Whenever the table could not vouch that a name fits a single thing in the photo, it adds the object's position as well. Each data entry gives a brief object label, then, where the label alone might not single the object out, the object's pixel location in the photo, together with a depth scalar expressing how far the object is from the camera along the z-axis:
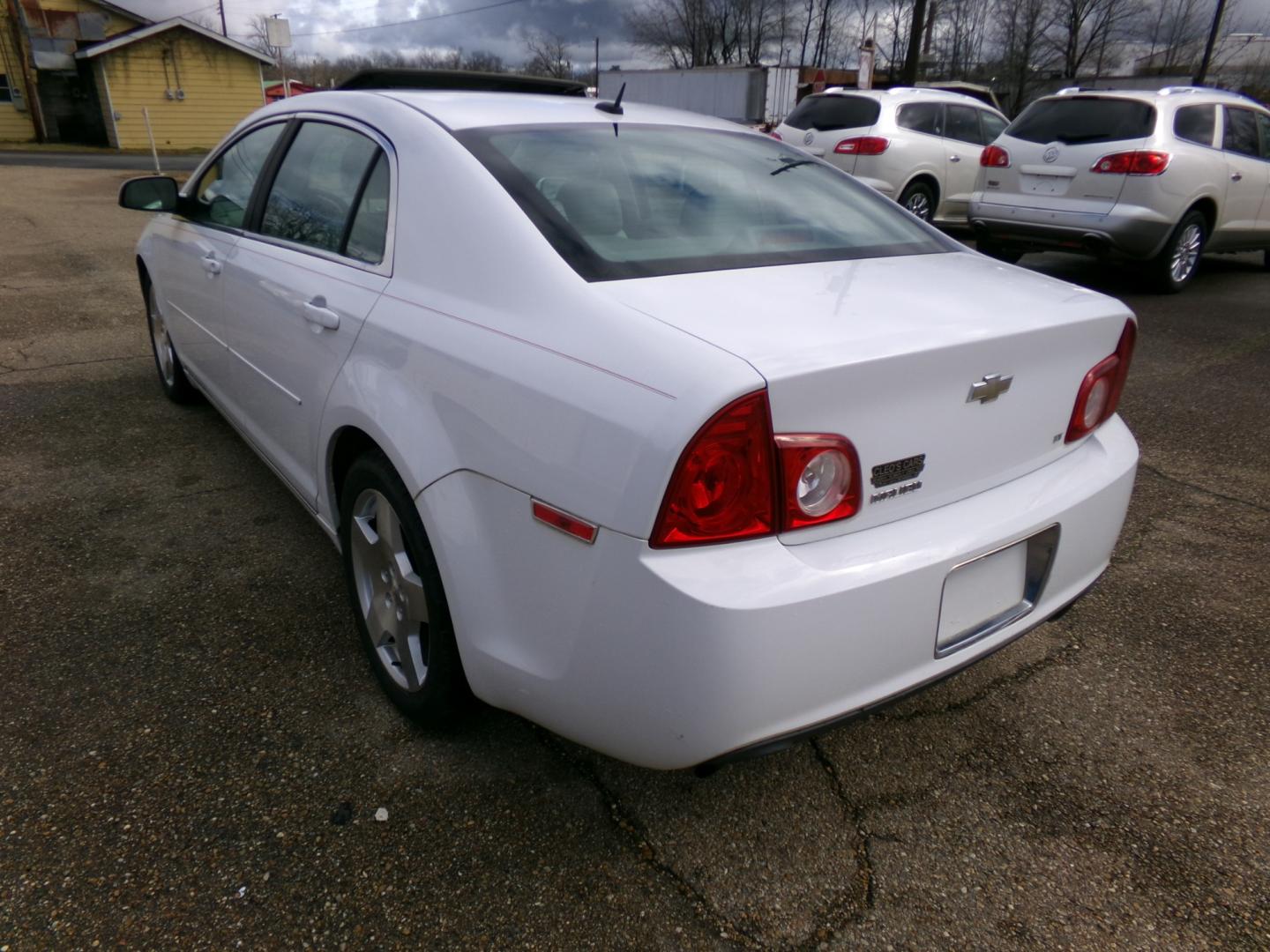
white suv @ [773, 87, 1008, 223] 9.94
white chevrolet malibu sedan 1.56
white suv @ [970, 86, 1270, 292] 7.39
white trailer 30.20
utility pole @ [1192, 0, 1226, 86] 31.75
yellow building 31.30
